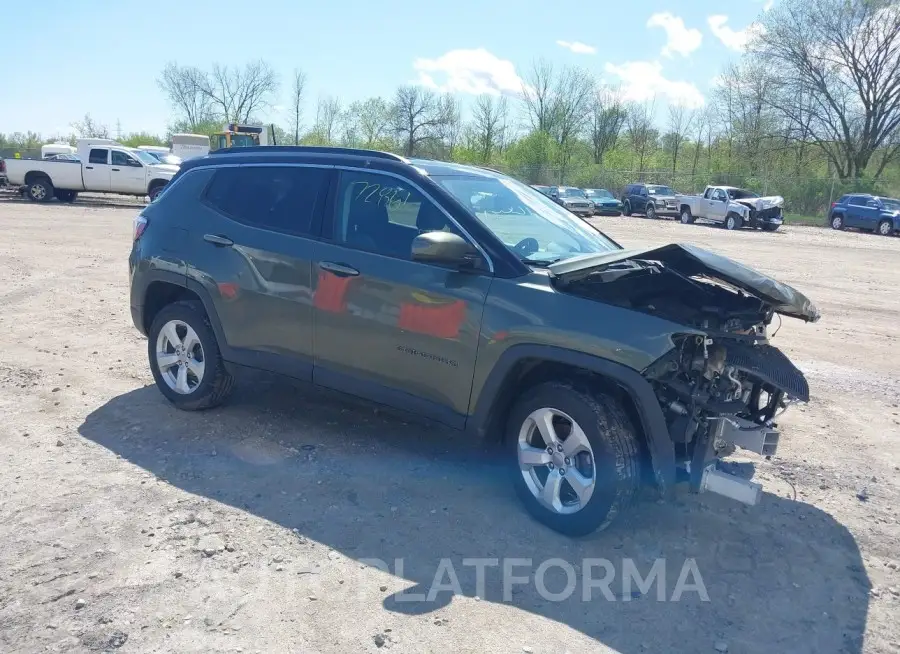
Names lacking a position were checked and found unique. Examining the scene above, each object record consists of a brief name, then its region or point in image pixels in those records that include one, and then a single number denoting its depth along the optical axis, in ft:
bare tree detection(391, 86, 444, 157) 201.98
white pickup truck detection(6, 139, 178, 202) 82.69
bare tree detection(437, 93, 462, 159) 204.95
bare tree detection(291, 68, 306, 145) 227.46
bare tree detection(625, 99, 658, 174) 219.20
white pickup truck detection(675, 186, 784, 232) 99.66
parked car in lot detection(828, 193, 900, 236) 102.83
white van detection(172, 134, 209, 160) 127.13
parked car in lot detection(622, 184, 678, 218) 118.62
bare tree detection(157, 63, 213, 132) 238.07
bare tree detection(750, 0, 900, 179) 137.80
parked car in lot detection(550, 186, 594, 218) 117.29
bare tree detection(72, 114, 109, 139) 233.29
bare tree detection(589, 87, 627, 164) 216.74
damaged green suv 11.83
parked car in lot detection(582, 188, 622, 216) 123.85
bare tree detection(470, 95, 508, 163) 221.87
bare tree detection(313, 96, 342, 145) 225.35
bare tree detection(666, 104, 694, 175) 205.98
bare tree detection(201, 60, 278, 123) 236.22
